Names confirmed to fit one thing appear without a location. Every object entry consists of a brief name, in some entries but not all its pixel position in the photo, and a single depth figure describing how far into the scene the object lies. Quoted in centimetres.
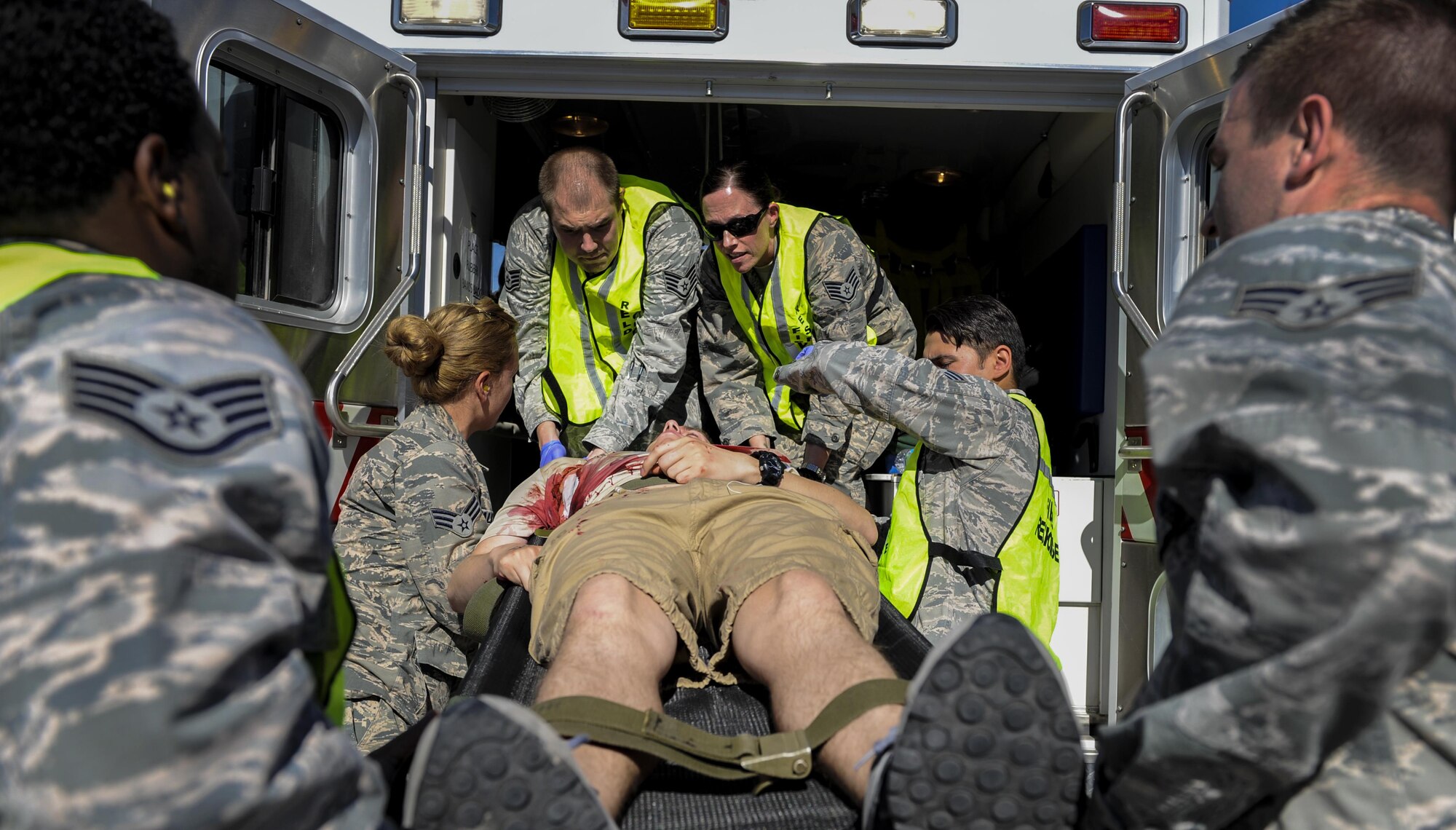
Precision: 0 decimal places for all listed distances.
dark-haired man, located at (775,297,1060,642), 270
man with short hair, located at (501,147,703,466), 377
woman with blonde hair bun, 291
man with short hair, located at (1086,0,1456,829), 92
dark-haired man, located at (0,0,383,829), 83
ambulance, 283
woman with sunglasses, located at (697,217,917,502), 388
